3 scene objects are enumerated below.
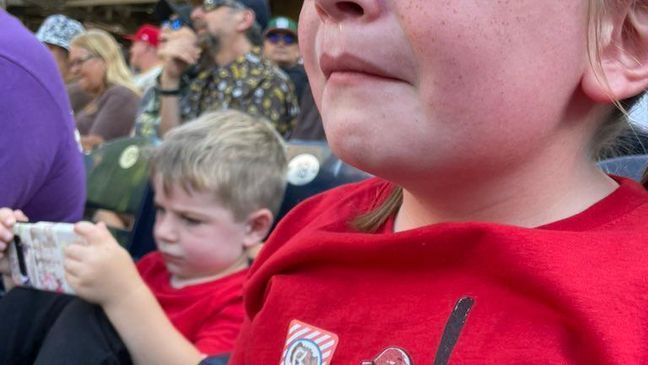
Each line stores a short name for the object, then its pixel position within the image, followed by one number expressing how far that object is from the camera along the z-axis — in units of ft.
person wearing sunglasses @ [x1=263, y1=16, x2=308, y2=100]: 14.19
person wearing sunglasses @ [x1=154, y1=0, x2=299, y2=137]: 9.34
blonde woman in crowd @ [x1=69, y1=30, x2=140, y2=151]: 13.17
